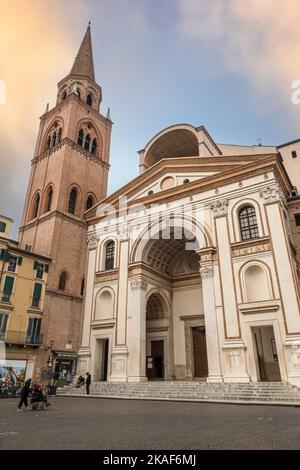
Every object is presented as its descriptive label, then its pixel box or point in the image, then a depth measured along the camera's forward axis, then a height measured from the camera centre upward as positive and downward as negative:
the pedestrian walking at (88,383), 17.39 -0.07
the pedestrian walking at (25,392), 11.20 -0.32
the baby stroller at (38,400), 11.17 -0.58
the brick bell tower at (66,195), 23.66 +15.73
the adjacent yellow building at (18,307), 20.33 +4.61
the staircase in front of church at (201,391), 12.96 -0.44
